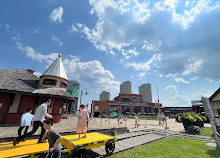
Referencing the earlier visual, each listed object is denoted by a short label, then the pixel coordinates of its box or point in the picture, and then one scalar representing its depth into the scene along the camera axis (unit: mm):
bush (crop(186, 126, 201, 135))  9734
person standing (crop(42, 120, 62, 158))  2745
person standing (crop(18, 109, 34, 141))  4638
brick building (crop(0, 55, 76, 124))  9820
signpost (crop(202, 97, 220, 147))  6415
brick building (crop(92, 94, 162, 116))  46378
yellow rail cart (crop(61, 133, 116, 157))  3652
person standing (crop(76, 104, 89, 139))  5064
